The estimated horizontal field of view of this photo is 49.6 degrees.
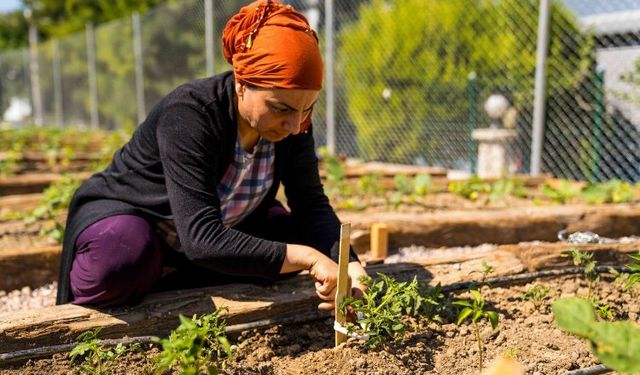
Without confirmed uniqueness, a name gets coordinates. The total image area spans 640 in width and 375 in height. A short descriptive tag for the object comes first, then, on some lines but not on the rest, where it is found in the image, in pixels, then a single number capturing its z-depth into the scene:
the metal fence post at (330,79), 7.95
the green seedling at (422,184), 4.73
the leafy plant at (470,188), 4.82
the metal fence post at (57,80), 17.20
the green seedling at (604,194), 4.25
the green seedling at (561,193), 4.36
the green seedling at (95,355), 1.70
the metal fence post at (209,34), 9.40
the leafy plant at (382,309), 1.86
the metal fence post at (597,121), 6.20
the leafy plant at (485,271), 2.09
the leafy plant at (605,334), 1.14
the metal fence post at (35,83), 19.41
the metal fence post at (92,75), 14.79
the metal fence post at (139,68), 11.89
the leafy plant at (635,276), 1.74
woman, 1.94
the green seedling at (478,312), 1.67
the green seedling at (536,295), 2.24
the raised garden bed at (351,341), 1.87
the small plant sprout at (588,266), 2.18
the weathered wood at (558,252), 2.50
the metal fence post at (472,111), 7.46
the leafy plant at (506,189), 4.57
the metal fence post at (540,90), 5.95
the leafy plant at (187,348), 1.45
